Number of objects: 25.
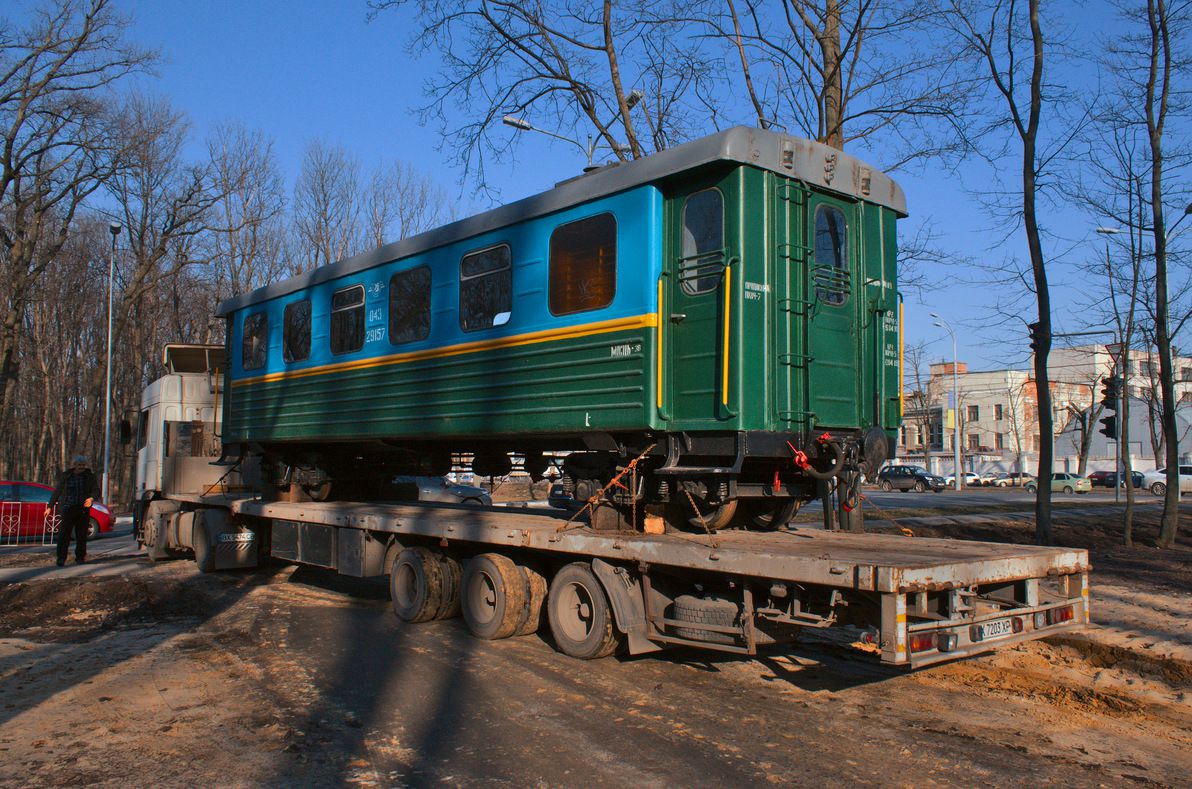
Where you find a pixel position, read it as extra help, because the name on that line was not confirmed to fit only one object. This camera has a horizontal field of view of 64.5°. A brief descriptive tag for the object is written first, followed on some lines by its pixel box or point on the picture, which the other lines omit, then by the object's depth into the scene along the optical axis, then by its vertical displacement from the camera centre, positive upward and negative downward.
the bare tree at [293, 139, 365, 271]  34.97 +8.13
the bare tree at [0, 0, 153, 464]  25.80 +8.12
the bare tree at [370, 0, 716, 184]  14.91 +6.16
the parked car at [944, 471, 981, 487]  59.90 -1.27
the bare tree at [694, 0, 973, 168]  13.28 +5.64
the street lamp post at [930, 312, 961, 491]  52.73 +0.44
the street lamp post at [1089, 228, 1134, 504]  17.01 +1.73
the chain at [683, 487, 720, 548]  7.04 -0.47
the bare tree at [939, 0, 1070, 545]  12.54 +3.32
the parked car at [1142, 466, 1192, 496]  44.91 -0.96
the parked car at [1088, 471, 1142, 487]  56.00 -1.07
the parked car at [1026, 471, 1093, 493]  52.00 -1.29
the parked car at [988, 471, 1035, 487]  59.75 -1.26
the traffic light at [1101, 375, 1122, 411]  17.86 +1.33
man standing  13.80 -0.64
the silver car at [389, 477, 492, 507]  18.83 -0.77
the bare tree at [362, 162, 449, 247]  34.62 +8.24
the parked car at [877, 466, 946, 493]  49.75 -1.14
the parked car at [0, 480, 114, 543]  19.59 -1.26
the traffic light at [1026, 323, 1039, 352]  12.76 +1.71
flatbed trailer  5.46 -0.90
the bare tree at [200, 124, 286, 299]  36.78 +7.90
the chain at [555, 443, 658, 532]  7.46 -0.29
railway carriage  7.09 +1.05
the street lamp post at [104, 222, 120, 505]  31.02 +1.99
